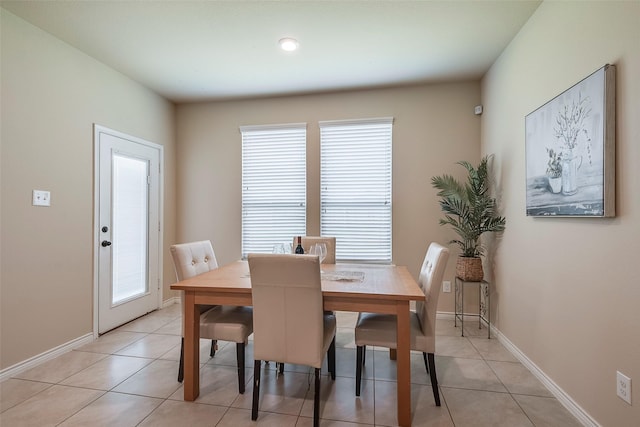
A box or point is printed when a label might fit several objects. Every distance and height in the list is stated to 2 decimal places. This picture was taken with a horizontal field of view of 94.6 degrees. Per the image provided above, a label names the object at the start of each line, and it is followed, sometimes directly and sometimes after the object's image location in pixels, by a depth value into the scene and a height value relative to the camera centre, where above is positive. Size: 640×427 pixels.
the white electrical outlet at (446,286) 3.39 -0.82
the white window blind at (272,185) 3.70 +0.38
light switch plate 2.33 +0.14
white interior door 2.92 -0.14
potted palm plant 2.84 +0.01
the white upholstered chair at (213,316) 1.97 -0.74
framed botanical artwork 1.51 +0.38
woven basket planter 2.86 -0.54
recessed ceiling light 2.53 +1.49
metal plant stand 2.90 -0.94
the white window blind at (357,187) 3.50 +0.33
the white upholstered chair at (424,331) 1.82 -0.74
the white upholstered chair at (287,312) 1.59 -0.55
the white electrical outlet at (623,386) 1.41 -0.84
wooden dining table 1.67 -0.49
